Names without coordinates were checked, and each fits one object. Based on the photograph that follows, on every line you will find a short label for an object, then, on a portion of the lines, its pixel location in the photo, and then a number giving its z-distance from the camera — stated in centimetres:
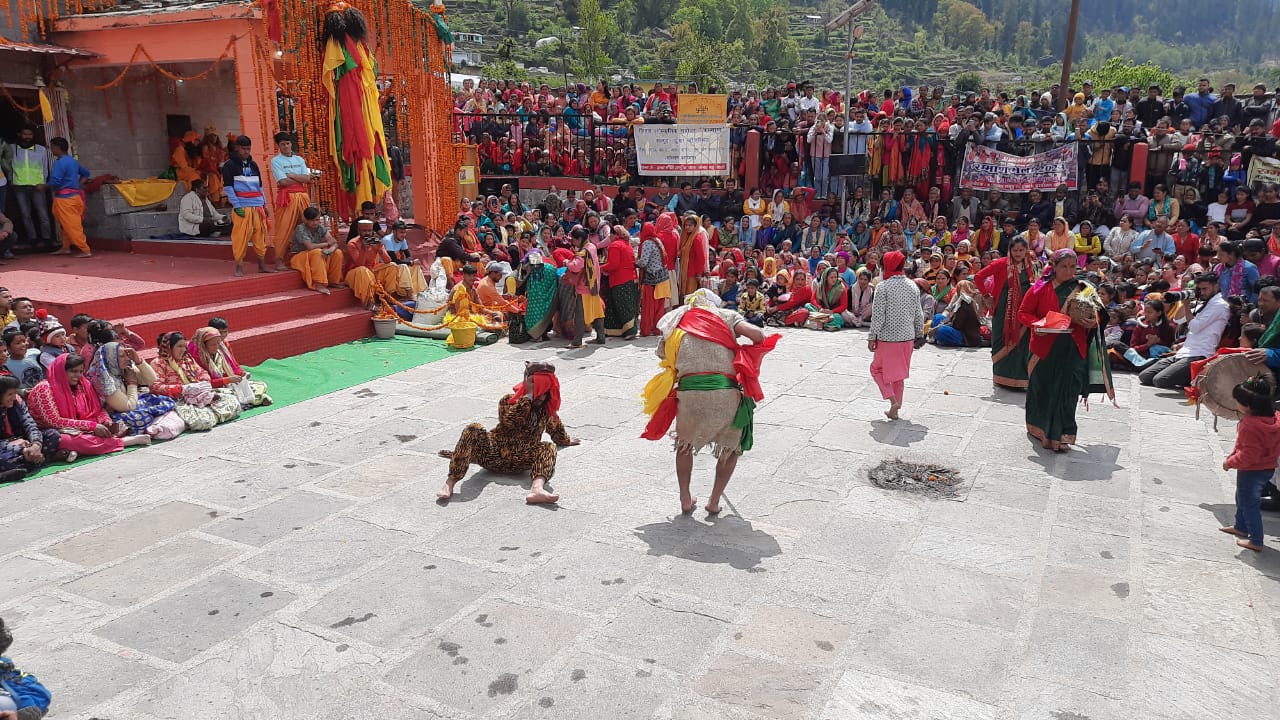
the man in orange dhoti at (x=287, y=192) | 1055
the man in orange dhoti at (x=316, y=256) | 1063
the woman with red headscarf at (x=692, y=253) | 1126
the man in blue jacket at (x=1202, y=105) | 1465
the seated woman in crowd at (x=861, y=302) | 1174
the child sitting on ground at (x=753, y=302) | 1212
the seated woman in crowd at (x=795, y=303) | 1184
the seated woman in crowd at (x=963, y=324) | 1060
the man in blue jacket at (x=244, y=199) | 1027
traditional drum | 562
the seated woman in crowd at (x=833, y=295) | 1183
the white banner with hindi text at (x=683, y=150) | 1580
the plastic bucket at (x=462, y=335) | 1041
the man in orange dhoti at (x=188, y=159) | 1321
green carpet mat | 856
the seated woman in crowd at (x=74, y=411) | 660
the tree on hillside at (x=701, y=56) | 5675
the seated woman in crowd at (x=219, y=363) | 792
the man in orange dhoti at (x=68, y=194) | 1127
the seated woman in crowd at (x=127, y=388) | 694
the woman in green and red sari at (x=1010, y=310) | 807
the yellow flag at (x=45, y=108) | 1134
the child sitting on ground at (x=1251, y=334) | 673
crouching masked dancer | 593
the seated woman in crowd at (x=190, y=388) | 737
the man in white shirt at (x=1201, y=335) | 853
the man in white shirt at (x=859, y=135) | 1527
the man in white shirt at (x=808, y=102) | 1746
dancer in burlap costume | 514
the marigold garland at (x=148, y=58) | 1060
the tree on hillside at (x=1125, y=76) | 5422
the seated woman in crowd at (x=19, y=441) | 623
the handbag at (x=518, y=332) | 1075
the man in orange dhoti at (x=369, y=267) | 1090
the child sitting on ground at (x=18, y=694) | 321
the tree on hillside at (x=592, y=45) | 5972
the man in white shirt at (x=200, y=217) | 1228
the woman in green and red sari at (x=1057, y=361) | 679
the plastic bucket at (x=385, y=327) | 1072
